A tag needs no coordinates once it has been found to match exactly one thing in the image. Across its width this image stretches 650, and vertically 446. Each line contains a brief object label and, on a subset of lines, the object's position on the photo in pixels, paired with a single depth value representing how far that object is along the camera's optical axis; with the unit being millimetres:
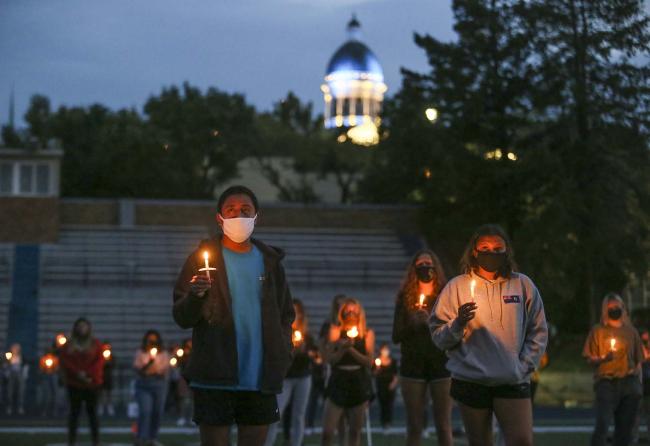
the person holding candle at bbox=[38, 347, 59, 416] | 25453
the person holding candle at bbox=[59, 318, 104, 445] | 16297
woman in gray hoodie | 8453
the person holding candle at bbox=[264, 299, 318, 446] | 14430
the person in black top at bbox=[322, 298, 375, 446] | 12844
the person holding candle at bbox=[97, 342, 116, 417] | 25314
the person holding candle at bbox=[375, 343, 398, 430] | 22469
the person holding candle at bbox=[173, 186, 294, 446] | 7184
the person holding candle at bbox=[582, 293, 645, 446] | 14141
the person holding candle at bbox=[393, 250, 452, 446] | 11172
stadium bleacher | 42250
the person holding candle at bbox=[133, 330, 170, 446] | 17250
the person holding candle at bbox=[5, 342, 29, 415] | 30312
